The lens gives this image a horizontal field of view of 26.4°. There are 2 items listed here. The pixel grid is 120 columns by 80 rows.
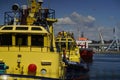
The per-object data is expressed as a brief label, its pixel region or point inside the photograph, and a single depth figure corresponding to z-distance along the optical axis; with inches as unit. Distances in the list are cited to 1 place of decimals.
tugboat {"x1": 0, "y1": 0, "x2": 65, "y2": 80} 548.6
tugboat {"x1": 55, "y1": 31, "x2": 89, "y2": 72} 1353.1
